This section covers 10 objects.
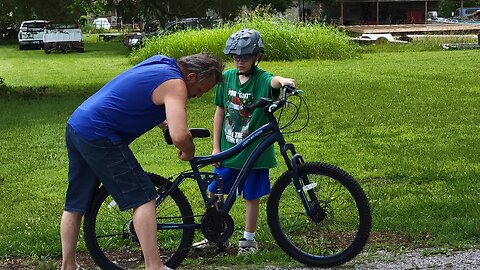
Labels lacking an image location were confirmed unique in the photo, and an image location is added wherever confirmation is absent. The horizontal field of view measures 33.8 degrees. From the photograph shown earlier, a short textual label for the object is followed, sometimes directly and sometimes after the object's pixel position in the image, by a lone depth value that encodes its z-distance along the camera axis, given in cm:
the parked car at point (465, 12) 6831
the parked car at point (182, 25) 3180
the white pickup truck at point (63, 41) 3947
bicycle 498
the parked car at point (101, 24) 6887
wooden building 5938
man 438
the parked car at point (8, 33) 5478
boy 515
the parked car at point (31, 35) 4169
